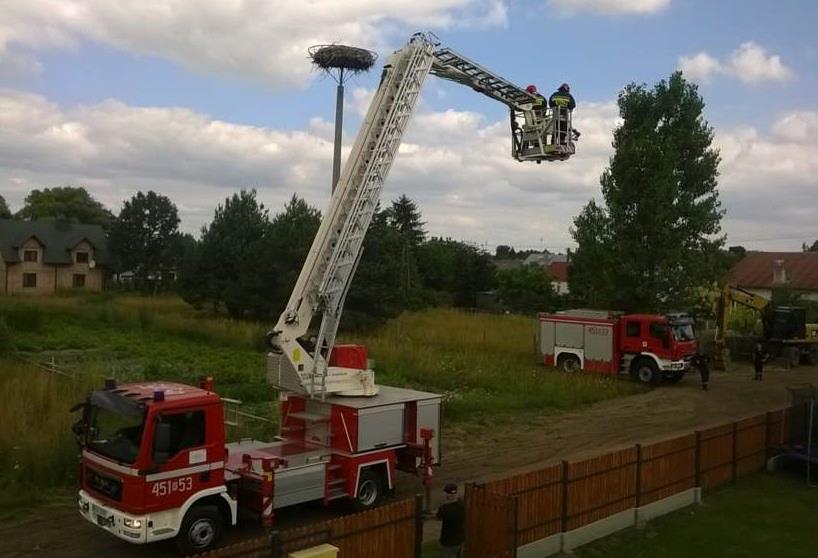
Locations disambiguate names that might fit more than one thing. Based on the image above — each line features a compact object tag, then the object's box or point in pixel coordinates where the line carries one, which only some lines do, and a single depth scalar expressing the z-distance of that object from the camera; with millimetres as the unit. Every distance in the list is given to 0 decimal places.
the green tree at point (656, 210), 31734
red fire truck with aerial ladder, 10000
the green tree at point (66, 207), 107625
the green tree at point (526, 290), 74125
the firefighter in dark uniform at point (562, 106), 16719
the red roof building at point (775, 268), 70188
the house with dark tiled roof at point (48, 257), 73125
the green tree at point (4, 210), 112656
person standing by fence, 9672
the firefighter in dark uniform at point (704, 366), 28906
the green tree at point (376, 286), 44906
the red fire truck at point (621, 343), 29469
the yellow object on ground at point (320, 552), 7551
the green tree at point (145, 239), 86688
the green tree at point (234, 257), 50219
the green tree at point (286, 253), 48125
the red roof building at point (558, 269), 114794
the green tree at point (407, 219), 100000
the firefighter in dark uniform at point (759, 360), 31797
